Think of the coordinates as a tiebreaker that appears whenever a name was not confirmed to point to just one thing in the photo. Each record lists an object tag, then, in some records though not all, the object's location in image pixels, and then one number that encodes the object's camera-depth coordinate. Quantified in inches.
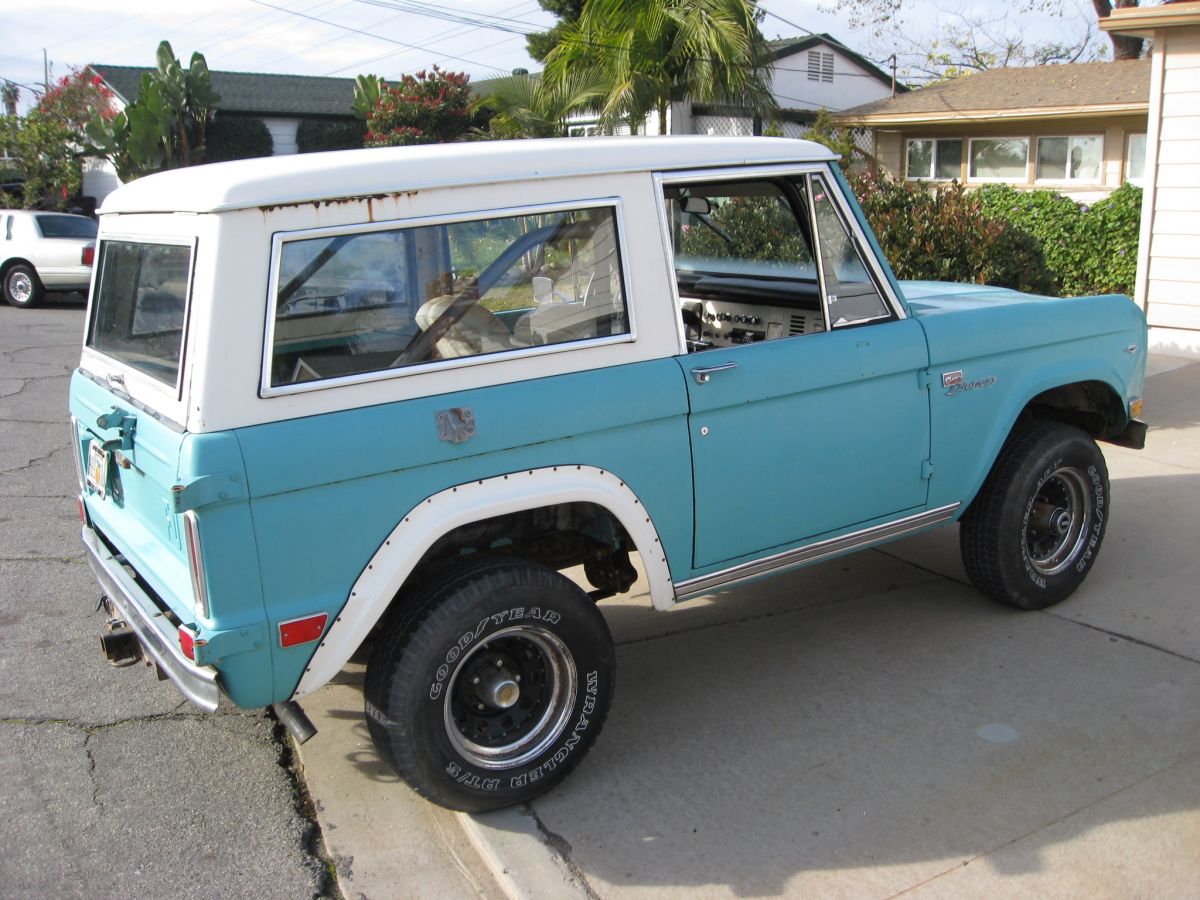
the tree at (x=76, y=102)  1164.5
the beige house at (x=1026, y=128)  637.9
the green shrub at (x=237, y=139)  1293.1
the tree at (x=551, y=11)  1023.6
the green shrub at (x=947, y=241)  342.6
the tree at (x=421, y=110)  1066.7
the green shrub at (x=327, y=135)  1365.7
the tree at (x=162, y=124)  1115.3
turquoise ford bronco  119.8
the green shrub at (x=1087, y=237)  522.0
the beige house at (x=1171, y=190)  394.6
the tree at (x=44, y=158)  1114.7
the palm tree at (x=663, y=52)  571.8
